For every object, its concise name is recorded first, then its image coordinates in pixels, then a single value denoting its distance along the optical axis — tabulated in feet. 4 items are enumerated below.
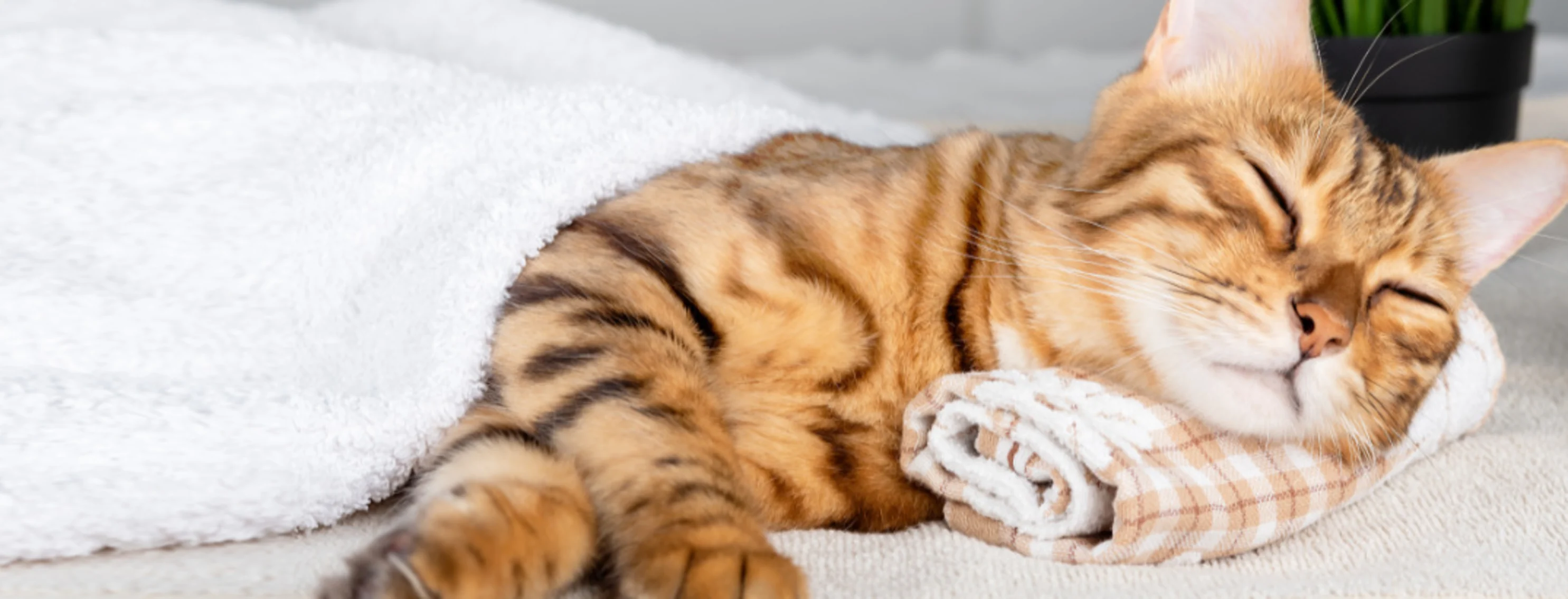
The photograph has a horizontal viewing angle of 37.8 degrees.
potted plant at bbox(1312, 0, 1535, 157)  3.68
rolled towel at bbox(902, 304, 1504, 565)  2.17
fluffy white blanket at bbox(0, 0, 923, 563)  2.18
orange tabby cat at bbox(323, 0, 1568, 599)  2.17
